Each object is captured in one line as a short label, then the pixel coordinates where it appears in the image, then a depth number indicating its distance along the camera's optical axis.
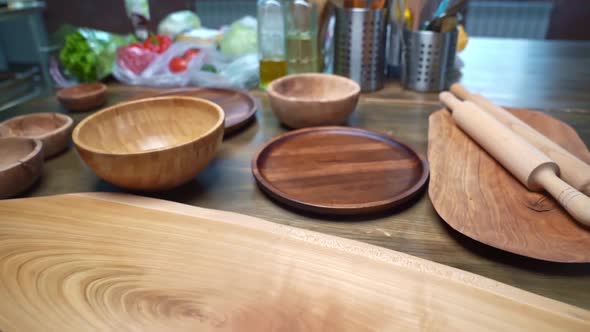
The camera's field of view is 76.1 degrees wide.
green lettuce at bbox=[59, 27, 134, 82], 1.03
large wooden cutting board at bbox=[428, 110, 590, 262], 0.39
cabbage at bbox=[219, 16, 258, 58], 1.16
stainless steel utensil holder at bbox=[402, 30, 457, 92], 0.92
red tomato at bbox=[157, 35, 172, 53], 1.11
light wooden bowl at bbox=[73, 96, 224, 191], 0.46
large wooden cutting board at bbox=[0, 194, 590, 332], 0.32
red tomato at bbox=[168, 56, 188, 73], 1.05
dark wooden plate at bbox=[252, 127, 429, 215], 0.50
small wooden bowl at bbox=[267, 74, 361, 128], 0.69
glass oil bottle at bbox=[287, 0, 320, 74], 0.94
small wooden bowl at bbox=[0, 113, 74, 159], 0.63
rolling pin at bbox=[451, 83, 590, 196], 0.46
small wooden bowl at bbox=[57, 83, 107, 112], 0.83
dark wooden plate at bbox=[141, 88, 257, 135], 0.75
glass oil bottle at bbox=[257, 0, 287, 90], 0.96
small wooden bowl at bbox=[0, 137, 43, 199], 0.50
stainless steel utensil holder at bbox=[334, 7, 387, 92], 0.92
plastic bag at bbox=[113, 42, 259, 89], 1.01
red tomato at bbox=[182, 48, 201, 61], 1.06
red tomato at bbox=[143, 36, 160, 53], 1.11
